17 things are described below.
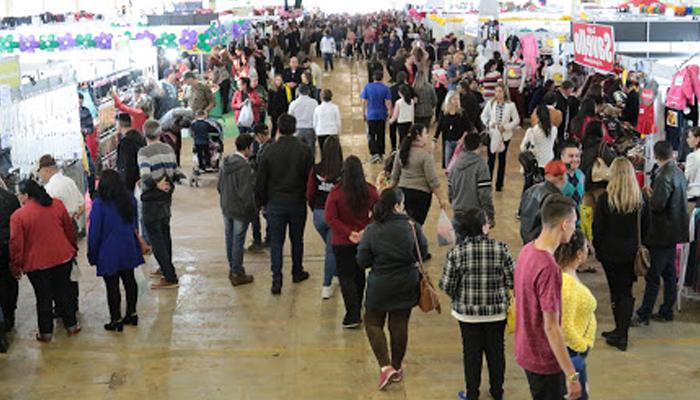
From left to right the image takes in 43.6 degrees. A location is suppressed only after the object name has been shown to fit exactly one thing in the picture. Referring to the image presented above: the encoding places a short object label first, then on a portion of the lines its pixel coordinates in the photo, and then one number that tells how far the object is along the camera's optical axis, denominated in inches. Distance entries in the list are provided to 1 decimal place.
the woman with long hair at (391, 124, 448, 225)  298.2
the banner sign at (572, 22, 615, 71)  451.5
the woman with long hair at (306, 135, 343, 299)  278.1
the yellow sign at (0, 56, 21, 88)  437.1
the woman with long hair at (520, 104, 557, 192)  358.9
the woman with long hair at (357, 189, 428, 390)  212.7
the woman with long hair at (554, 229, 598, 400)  165.0
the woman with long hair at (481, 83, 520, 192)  417.4
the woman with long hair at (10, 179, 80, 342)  254.2
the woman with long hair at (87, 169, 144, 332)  260.2
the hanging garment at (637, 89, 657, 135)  417.4
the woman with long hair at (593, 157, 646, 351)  242.8
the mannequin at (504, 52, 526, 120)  652.7
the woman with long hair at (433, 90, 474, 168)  404.5
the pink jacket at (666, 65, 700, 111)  394.9
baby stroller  493.0
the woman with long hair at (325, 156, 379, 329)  249.8
